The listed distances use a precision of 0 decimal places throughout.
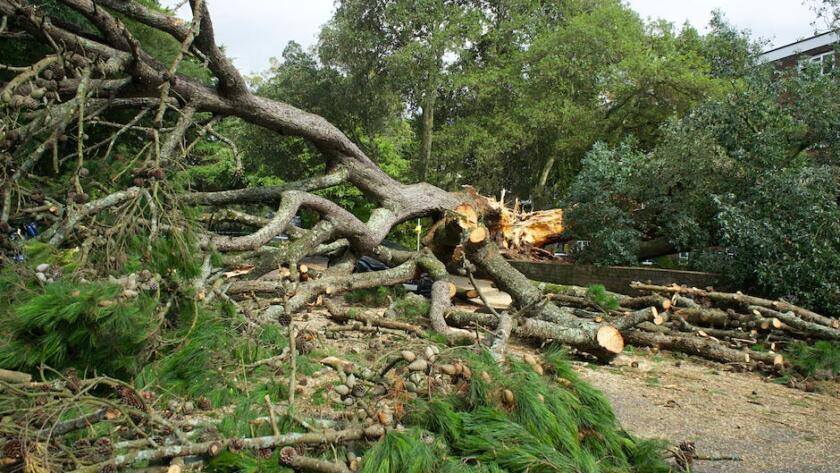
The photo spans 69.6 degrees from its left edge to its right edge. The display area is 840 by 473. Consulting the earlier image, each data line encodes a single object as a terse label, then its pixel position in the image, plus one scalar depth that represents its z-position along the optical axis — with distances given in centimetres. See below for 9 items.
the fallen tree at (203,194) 427
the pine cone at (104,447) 227
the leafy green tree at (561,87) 1575
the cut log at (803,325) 592
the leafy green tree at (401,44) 1694
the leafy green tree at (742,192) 814
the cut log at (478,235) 786
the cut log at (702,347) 584
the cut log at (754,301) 633
